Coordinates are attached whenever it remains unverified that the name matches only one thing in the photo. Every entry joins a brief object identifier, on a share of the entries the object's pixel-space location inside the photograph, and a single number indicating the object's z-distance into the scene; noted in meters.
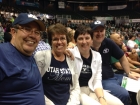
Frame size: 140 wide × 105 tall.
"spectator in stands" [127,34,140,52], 3.73
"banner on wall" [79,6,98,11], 20.65
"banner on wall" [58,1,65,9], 19.20
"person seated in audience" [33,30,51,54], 1.60
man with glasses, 0.83
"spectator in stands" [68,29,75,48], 2.11
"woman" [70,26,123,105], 1.37
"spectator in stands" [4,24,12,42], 3.06
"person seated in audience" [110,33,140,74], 2.10
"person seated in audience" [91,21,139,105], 1.54
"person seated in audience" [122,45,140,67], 2.58
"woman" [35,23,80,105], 1.11
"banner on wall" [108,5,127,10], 20.11
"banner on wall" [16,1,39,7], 16.01
